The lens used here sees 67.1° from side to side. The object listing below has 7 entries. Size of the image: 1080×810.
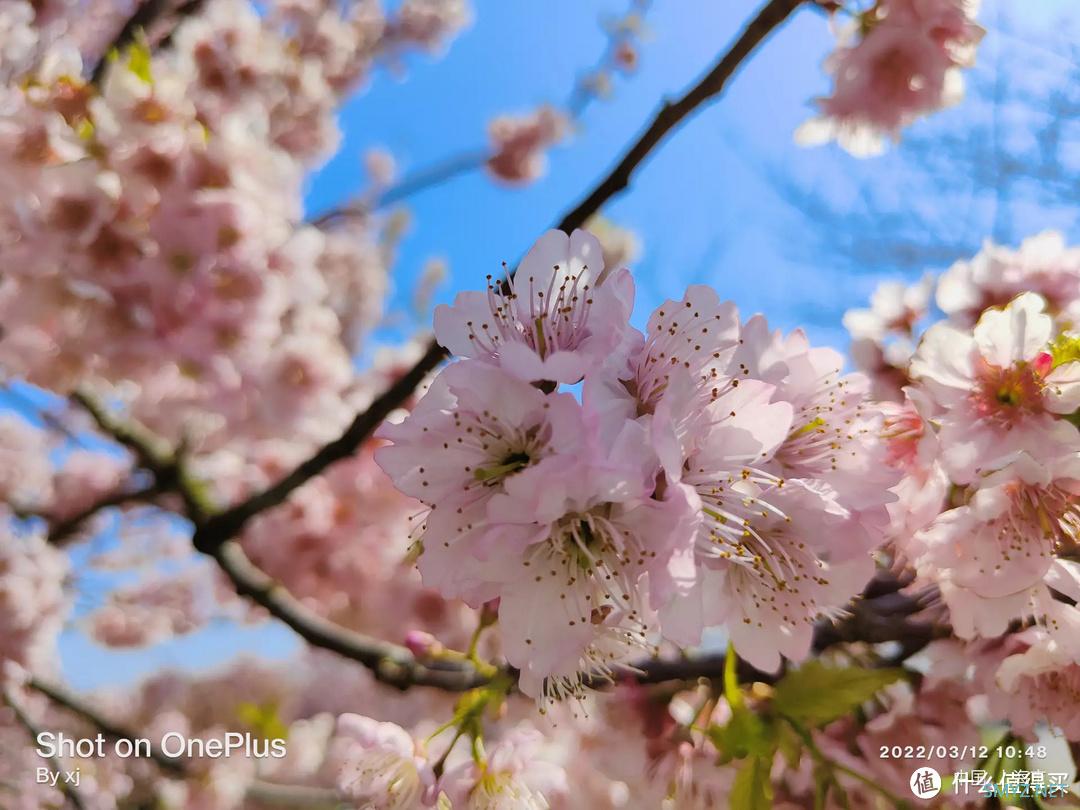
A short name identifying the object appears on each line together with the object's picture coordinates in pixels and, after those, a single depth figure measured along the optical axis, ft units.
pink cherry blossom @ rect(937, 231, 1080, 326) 0.70
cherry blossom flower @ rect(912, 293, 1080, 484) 0.48
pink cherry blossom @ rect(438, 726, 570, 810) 0.54
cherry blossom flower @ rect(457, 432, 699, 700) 0.36
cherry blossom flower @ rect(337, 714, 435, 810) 0.55
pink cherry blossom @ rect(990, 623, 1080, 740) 0.55
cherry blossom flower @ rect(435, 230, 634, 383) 0.42
